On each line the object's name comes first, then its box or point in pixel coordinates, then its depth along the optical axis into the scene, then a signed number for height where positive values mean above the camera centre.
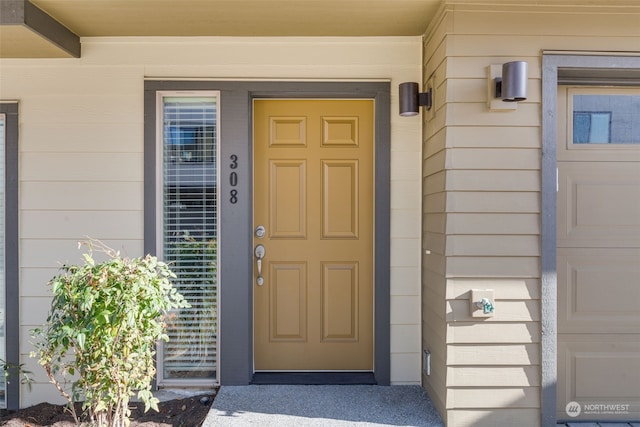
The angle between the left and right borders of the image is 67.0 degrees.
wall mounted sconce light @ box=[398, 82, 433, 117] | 2.88 +0.69
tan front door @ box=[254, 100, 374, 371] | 3.27 -0.15
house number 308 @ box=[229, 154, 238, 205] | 3.12 +0.23
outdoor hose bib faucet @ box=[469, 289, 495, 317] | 2.51 -0.46
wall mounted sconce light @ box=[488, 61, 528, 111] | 2.40 +0.66
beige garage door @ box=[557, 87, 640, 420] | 2.72 -0.17
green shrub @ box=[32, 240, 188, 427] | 2.26 -0.54
